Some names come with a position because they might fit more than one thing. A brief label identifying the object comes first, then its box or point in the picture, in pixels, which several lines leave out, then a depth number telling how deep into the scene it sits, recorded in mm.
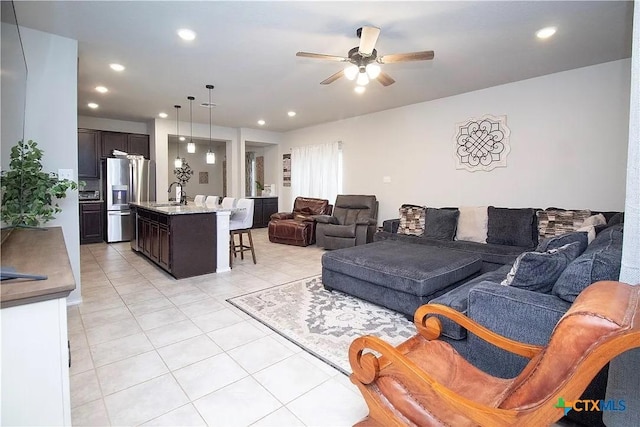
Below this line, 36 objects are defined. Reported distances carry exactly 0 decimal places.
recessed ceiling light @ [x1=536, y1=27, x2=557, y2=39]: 2732
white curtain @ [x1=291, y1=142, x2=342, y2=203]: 6746
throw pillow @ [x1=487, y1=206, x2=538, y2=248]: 3760
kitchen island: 3830
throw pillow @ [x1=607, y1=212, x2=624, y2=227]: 2966
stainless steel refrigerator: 6023
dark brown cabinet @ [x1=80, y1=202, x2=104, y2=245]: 5910
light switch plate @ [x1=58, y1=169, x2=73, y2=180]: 2945
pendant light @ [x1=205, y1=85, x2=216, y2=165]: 5008
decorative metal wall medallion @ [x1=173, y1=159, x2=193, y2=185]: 8953
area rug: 2342
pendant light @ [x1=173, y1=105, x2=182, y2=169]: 5490
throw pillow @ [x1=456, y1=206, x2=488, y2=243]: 4109
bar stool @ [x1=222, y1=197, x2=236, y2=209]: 5023
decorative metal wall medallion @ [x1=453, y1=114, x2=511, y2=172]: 4301
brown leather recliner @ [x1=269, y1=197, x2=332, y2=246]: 6012
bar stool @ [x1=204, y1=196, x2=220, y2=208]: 5467
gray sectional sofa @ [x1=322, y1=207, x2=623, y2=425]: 1491
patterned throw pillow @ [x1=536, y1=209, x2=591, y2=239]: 3426
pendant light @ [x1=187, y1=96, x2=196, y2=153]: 4970
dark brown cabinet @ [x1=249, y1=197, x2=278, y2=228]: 8039
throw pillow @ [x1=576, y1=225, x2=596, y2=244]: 2350
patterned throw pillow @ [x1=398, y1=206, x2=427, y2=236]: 4590
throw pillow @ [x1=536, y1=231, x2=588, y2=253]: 2047
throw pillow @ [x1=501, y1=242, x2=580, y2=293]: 1662
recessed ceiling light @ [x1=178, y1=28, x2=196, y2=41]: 2777
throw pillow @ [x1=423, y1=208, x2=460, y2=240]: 4309
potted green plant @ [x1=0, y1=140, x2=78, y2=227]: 2229
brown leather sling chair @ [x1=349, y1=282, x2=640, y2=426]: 800
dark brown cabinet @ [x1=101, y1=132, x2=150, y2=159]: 6219
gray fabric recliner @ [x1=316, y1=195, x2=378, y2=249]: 5340
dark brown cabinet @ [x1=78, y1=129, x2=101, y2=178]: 5961
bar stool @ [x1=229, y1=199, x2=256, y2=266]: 4498
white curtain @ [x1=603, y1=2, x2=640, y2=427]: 1097
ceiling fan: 2545
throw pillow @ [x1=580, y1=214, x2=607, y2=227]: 3129
